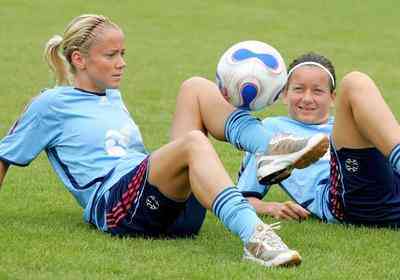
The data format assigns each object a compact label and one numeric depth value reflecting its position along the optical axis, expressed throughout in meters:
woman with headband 12.87
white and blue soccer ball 13.58
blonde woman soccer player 12.44
